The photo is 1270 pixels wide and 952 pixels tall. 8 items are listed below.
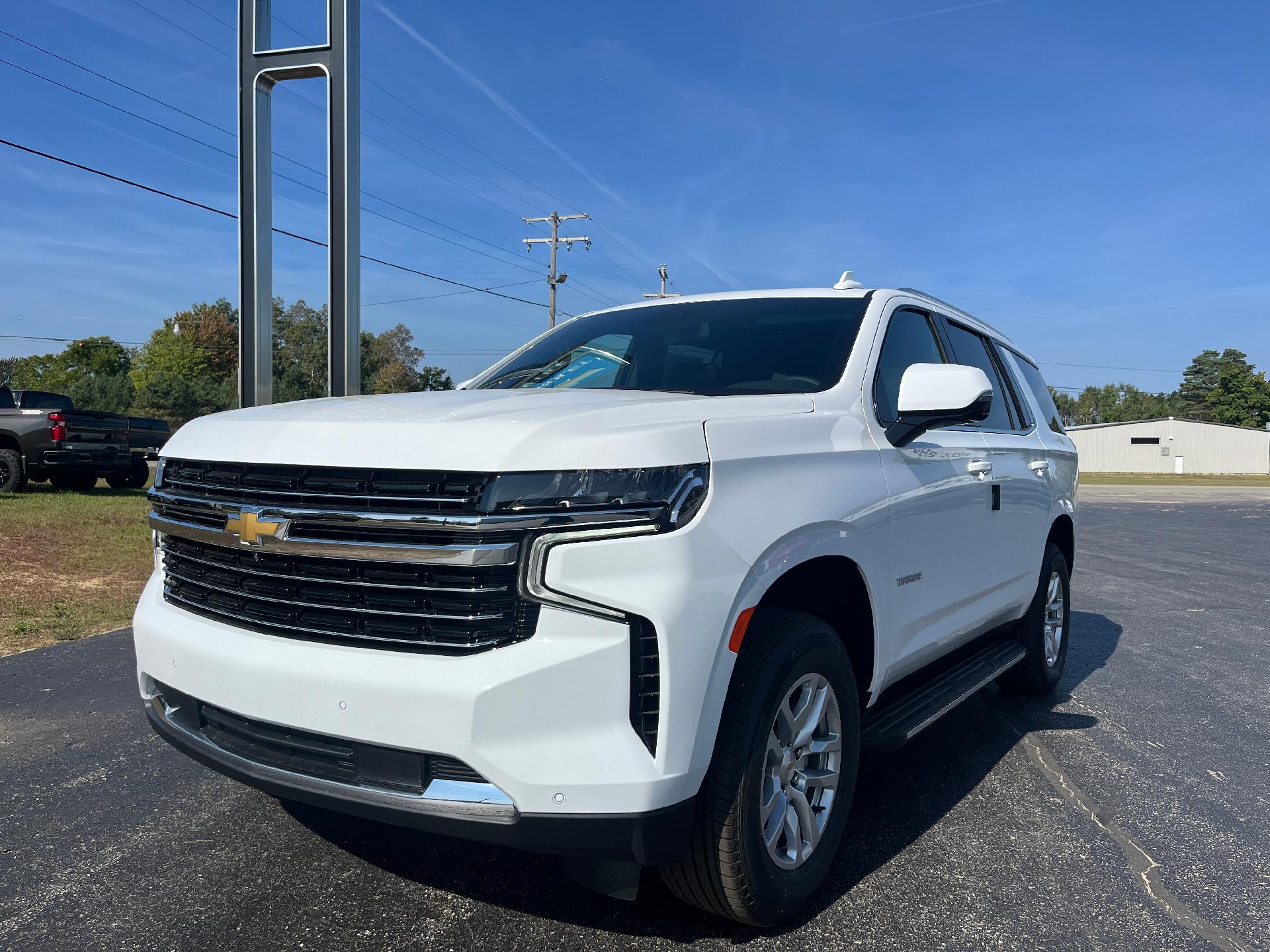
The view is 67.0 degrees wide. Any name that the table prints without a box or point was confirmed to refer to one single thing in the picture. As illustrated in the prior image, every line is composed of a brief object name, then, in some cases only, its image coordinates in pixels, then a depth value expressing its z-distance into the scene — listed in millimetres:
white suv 2156
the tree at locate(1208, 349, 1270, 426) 114688
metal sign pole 9383
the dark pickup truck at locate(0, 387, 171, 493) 15633
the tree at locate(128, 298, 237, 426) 85500
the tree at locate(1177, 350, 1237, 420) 149625
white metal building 77500
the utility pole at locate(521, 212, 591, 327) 46844
